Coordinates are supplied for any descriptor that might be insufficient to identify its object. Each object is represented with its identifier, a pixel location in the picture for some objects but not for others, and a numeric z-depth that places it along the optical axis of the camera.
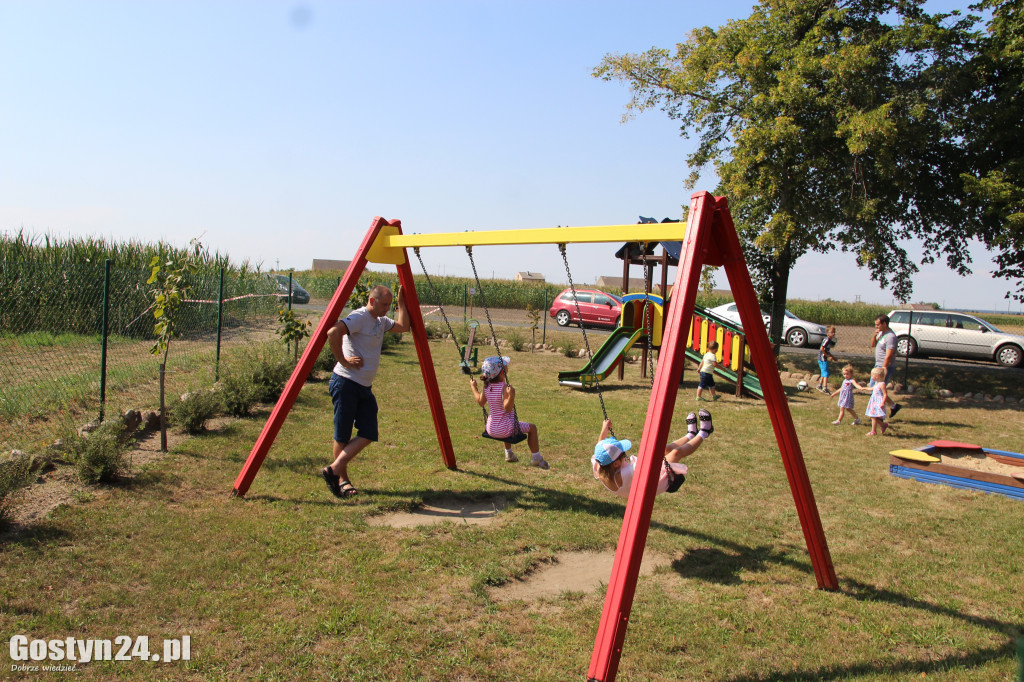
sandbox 6.83
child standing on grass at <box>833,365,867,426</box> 10.24
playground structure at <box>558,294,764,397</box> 13.34
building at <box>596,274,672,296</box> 67.64
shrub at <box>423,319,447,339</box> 21.64
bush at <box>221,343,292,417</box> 8.66
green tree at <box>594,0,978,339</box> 13.65
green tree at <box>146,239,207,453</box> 7.20
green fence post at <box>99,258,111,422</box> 7.21
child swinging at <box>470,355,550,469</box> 6.37
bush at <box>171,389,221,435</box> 7.51
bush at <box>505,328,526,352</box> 20.12
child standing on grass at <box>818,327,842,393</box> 13.97
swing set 3.27
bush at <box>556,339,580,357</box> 19.27
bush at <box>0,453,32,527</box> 4.67
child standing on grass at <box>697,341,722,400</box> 12.45
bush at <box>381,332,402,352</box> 18.14
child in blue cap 4.49
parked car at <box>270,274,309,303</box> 32.27
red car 27.55
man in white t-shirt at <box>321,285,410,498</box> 5.79
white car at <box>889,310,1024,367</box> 20.59
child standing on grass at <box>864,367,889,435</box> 9.67
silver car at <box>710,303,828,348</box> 23.83
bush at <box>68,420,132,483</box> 5.56
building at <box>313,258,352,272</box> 78.41
